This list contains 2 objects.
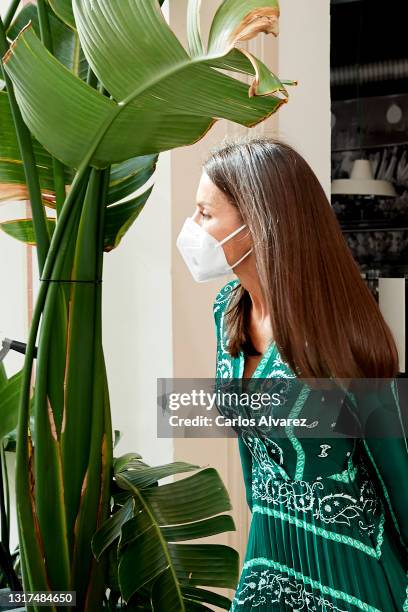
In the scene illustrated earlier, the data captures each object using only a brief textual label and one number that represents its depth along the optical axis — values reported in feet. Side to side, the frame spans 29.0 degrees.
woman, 3.98
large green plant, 3.47
